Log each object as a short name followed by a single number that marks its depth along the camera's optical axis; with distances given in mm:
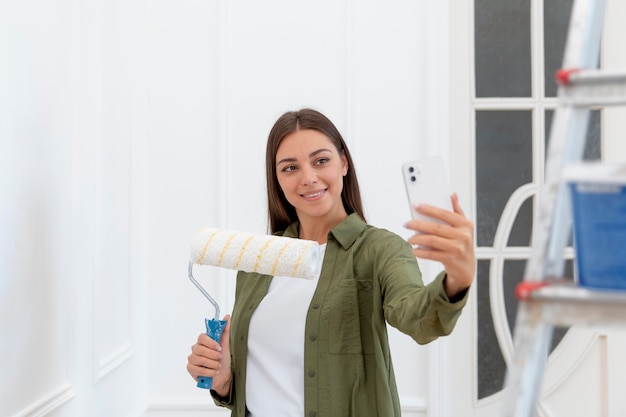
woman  1541
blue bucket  708
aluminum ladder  707
